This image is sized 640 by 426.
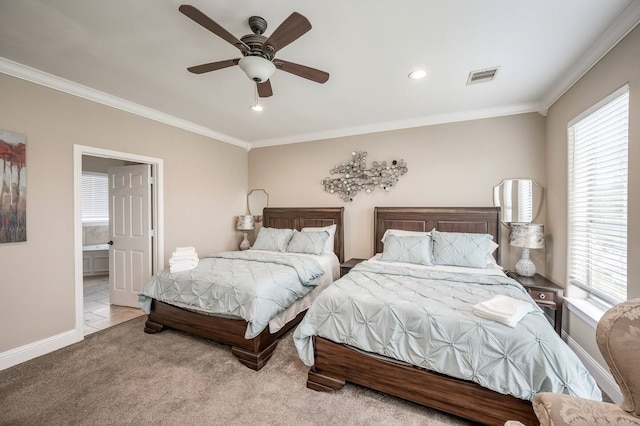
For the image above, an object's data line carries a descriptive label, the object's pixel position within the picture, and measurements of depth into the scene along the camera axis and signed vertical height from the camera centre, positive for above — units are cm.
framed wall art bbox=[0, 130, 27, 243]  222 +21
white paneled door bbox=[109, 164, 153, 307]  349 -31
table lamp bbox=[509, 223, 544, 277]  276 -33
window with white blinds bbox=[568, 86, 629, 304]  186 +10
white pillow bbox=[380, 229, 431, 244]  333 -31
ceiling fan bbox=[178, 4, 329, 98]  144 +105
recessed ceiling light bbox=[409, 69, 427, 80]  238 +130
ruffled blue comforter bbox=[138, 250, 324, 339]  228 -75
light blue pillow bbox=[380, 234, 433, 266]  302 -48
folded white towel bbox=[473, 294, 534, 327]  154 -62
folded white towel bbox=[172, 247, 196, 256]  280 -46
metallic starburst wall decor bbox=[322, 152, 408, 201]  382 +53
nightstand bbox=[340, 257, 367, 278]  341 -75
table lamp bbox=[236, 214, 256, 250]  462 -27
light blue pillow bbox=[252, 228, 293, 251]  396 -46
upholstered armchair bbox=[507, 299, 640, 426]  87 -61
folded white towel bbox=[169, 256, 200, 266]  274 -56
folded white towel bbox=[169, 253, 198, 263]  276 -52
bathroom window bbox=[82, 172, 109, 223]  557 +30
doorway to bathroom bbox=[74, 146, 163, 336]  272 -67
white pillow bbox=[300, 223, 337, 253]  387 -35
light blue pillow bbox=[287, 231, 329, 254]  375 -48
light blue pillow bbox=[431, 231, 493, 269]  285 -45
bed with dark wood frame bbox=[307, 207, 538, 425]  149 -116
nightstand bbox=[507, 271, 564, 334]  248 -84
